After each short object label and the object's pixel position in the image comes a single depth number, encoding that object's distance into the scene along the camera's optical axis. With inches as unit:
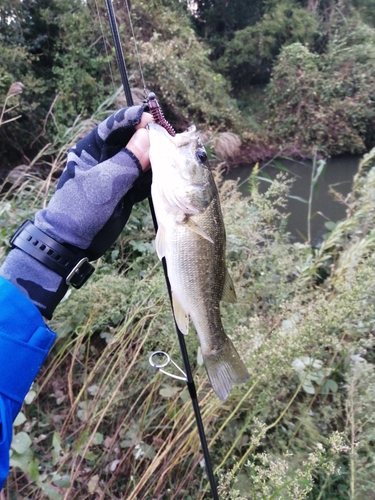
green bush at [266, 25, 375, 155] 155.5
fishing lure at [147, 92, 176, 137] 14.7
